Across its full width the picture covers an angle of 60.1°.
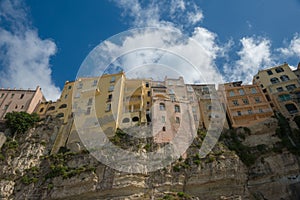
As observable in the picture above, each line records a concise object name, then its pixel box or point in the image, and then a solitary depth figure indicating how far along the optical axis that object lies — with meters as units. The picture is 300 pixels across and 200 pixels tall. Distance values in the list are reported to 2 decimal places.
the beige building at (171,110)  39.37
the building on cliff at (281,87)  44.44
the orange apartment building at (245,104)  44.53
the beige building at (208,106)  44.75
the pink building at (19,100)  48.84
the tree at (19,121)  41.97
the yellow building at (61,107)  47.21
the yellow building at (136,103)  43.09
